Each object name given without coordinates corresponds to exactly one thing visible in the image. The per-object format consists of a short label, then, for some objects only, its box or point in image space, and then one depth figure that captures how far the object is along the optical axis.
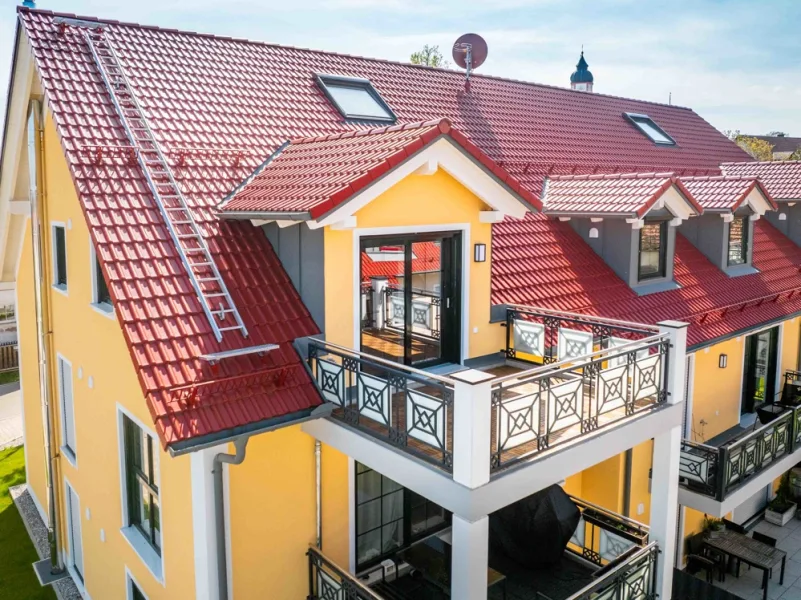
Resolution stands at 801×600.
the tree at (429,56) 47.34
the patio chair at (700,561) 13.35
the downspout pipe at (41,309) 10.73
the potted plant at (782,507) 15.77
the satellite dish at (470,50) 17.31
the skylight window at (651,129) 20.28
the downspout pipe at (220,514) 7.21
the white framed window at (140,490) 8.64
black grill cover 9.32
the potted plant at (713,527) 13.98
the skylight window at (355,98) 12.48
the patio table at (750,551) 12.73
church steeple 31.22
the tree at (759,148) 63.82
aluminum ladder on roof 7.89
